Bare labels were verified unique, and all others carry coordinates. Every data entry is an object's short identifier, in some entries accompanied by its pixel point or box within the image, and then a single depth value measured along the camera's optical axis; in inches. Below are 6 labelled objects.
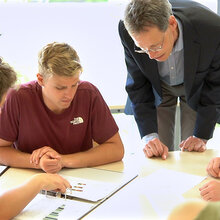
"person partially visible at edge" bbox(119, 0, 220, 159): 74.1
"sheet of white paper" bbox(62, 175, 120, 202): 61.2
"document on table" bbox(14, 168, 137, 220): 57.3
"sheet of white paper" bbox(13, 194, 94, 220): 56.9
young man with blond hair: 70.9
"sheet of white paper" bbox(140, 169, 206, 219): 59.4
